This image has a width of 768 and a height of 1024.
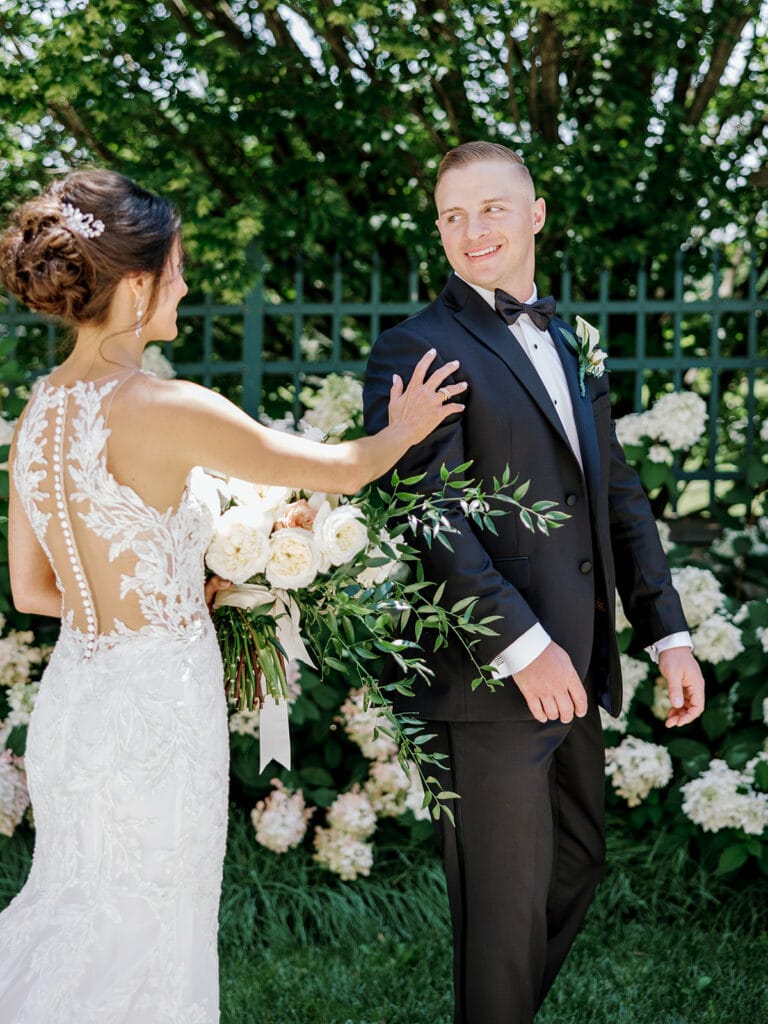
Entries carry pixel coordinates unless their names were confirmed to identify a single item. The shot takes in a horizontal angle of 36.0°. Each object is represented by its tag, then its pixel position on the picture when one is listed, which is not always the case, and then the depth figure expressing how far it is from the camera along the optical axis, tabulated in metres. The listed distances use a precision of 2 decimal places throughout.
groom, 2.61
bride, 2.26
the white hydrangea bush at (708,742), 4.01
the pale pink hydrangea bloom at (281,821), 4.15
